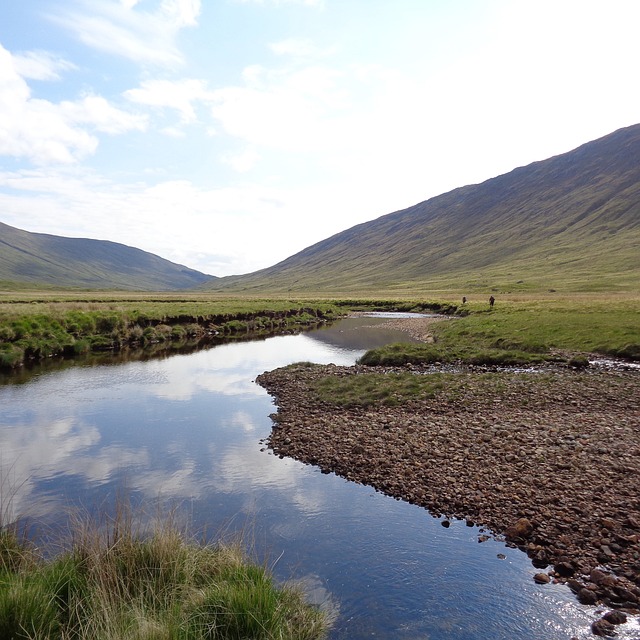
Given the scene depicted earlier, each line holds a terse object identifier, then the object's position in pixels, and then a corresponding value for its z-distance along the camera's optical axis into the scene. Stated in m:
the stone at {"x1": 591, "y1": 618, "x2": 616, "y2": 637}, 8.26
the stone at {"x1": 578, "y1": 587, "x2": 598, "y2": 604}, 9.05
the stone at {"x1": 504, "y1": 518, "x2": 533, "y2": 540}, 11.30
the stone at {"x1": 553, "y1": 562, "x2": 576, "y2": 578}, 9.94
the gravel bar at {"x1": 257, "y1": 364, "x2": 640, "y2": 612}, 10.60
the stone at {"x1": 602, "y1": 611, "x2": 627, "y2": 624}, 8.45
